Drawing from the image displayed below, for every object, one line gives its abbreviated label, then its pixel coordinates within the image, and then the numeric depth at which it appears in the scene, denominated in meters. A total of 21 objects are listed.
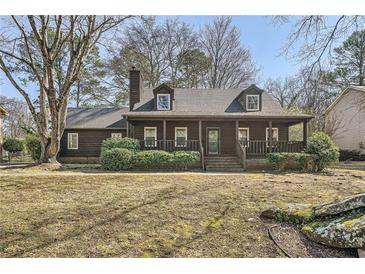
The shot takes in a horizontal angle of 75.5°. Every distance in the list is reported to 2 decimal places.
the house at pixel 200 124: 14.48
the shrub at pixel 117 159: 12.10
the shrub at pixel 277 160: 12.47
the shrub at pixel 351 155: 19.31
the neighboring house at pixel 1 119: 20.31
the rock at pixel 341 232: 3.43
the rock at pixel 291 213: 4.32
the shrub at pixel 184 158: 12.57
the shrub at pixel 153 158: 12.26
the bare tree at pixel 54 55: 12.54
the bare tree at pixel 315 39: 6.06
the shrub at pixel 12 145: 21.14
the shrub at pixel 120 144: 12.91
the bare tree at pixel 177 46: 25.52
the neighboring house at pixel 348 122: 19.72
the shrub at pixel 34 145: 17.31
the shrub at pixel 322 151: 12.30
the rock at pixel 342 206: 4.02
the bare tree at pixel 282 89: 32.47
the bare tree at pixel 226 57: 25.19
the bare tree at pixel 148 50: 25.02
